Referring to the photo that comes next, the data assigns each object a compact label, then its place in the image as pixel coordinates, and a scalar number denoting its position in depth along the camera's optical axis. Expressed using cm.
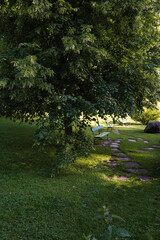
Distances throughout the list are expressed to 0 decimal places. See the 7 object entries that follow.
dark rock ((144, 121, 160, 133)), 1159
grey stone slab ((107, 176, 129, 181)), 457
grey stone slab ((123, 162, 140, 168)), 557
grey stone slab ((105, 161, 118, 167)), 556
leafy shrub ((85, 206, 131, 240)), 114
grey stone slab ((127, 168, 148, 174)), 509
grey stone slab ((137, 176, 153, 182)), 454
